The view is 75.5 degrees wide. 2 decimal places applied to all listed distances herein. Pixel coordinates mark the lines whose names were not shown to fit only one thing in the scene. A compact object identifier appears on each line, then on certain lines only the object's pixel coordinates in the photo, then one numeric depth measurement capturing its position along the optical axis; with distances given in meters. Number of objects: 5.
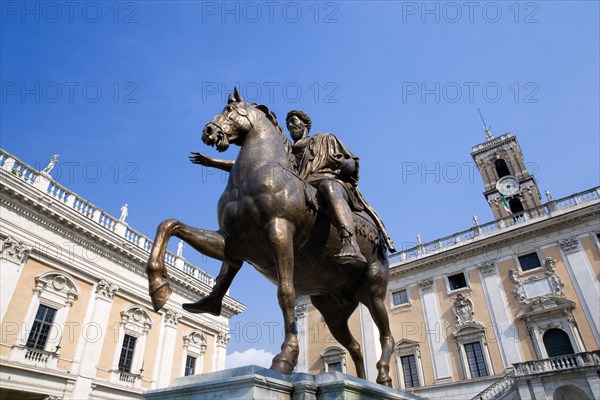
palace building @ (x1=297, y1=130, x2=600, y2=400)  20.94
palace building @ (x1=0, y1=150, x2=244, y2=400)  16.36
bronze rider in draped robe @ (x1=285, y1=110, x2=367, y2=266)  3.35
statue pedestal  2.34
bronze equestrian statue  3.06
